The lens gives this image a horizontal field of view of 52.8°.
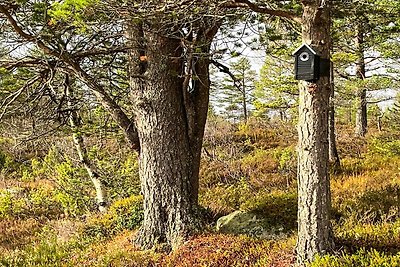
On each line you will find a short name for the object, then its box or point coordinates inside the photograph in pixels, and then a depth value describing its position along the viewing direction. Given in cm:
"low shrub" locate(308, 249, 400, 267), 409
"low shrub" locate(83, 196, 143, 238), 710
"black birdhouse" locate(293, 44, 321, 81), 419
